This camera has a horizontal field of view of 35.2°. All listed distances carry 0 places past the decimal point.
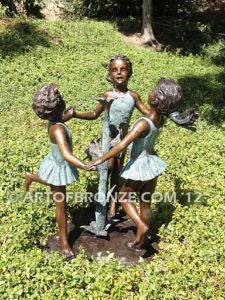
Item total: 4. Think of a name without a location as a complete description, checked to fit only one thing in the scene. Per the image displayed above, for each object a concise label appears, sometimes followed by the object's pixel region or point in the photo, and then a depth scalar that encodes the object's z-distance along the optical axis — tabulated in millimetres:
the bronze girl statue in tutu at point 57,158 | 3412
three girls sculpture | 3425
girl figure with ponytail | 3418
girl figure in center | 3642
